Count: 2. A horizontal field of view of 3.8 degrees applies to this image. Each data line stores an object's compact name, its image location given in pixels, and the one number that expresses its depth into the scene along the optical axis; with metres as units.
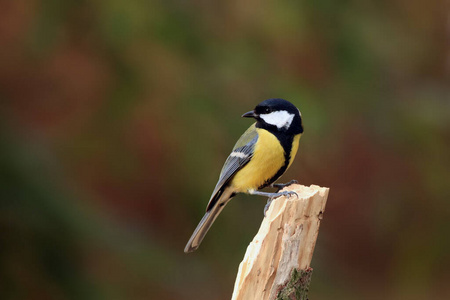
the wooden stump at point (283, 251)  4.84
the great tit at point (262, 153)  4.92
